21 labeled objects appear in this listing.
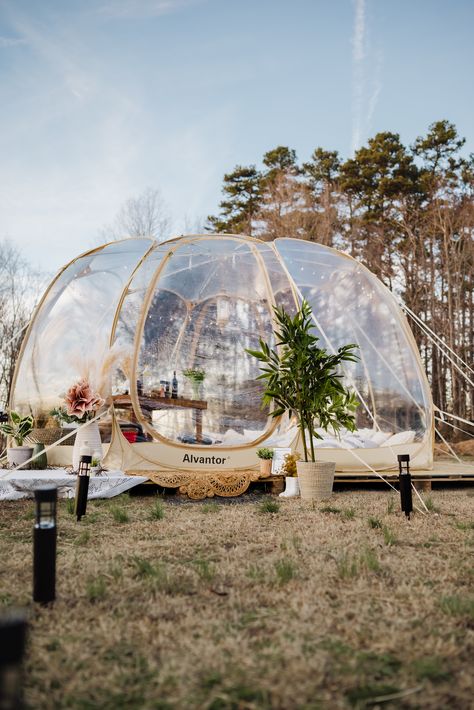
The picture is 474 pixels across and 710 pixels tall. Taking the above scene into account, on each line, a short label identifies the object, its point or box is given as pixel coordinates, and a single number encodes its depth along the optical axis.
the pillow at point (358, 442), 7.09
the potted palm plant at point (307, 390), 5.93
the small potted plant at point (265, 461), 6.56
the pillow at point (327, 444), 6.98
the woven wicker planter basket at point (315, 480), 5.89
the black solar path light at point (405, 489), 4.88
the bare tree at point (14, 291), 15.86
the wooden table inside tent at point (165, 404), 6.80
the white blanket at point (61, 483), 5.71
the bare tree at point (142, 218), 18.44
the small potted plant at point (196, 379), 7.15
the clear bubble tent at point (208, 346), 6.85
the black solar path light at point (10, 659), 1.15
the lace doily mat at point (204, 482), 6.21
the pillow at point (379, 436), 7.24
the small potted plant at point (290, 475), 6.32
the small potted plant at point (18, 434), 6.48
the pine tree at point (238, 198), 19.47
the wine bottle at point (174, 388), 7.04
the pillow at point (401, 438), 7.21
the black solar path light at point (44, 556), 2.64
